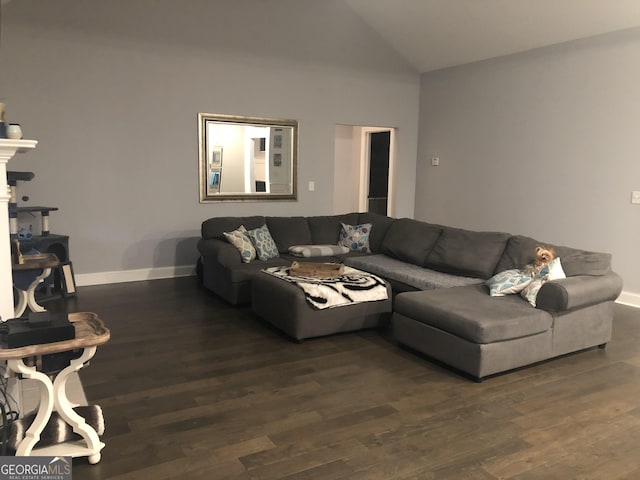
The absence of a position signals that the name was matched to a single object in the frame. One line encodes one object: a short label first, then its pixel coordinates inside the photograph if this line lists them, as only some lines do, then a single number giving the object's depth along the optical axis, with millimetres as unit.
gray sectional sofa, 3461
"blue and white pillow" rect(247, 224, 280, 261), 5547
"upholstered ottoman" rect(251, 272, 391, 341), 4043
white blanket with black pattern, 4096
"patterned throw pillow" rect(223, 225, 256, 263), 5367
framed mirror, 6371
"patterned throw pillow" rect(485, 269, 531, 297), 3951
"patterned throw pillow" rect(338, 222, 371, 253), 6133
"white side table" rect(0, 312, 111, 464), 2248
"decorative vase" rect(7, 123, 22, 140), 2766
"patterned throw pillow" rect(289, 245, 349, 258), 5701
